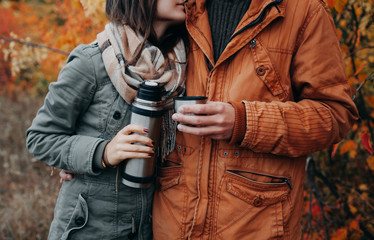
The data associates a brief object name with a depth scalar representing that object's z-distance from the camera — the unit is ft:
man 4.96
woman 5.43
